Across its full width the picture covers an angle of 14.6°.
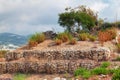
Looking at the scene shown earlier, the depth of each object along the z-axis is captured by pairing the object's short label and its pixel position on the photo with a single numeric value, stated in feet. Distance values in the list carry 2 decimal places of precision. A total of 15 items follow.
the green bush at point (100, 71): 85.72
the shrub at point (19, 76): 92.39
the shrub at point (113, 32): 107.34
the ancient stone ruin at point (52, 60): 93.50
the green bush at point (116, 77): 72.57
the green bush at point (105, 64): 89.12
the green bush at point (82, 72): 86.17
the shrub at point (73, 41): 104.88
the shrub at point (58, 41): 106.96
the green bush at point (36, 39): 108.99
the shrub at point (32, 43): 108.57
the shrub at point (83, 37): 108.14
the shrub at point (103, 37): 104.12
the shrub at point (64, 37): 108.58
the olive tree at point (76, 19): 119.75
